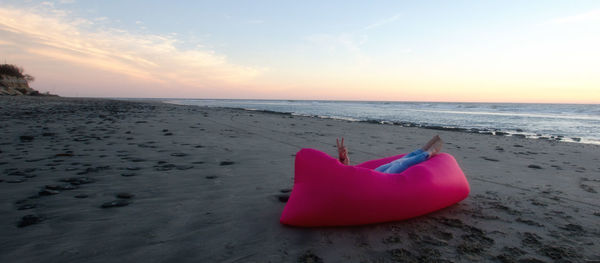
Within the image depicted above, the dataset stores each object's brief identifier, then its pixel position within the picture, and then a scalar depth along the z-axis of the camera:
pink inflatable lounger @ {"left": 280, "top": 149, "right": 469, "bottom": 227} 2.27
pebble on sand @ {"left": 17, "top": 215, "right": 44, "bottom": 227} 2.11
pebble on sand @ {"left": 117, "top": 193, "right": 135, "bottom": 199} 2.76
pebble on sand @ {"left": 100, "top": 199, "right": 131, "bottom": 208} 2.53
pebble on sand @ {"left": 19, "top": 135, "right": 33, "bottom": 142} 5.18
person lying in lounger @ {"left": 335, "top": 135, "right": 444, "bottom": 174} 2.98
